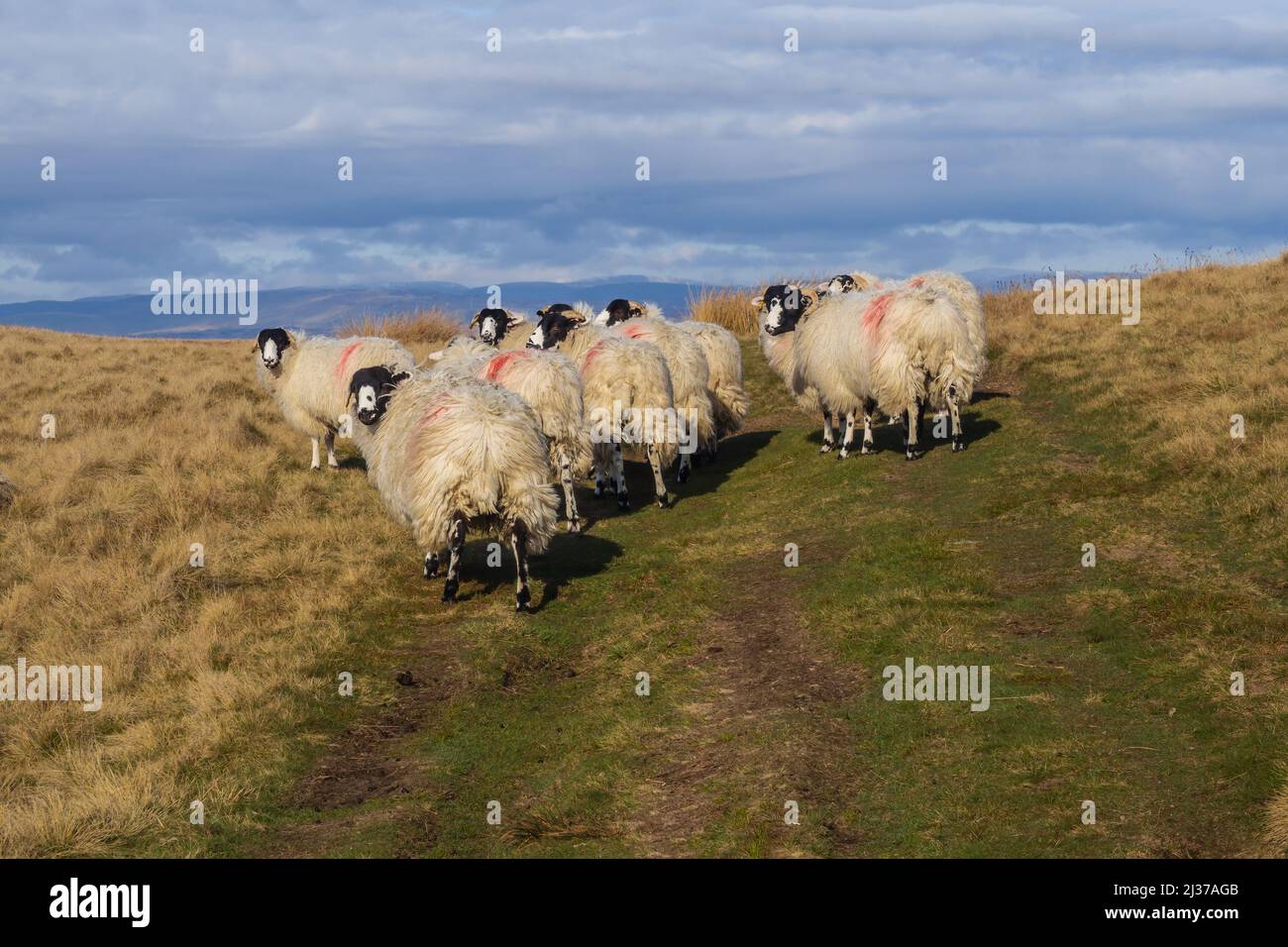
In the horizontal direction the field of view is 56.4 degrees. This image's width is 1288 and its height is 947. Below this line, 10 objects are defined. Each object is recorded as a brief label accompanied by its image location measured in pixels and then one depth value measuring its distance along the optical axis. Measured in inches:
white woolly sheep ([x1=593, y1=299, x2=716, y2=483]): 754.8
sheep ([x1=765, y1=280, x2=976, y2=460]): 686.5
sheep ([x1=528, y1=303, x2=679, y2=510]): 685.9
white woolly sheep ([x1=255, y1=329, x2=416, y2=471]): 787.4
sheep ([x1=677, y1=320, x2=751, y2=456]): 839.1
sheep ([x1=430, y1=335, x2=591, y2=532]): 623.8
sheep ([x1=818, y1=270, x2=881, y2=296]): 960.9
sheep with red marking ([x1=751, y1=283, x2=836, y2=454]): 818.2
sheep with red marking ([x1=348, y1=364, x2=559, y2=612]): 490.0
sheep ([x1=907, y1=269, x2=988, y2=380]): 824.9
